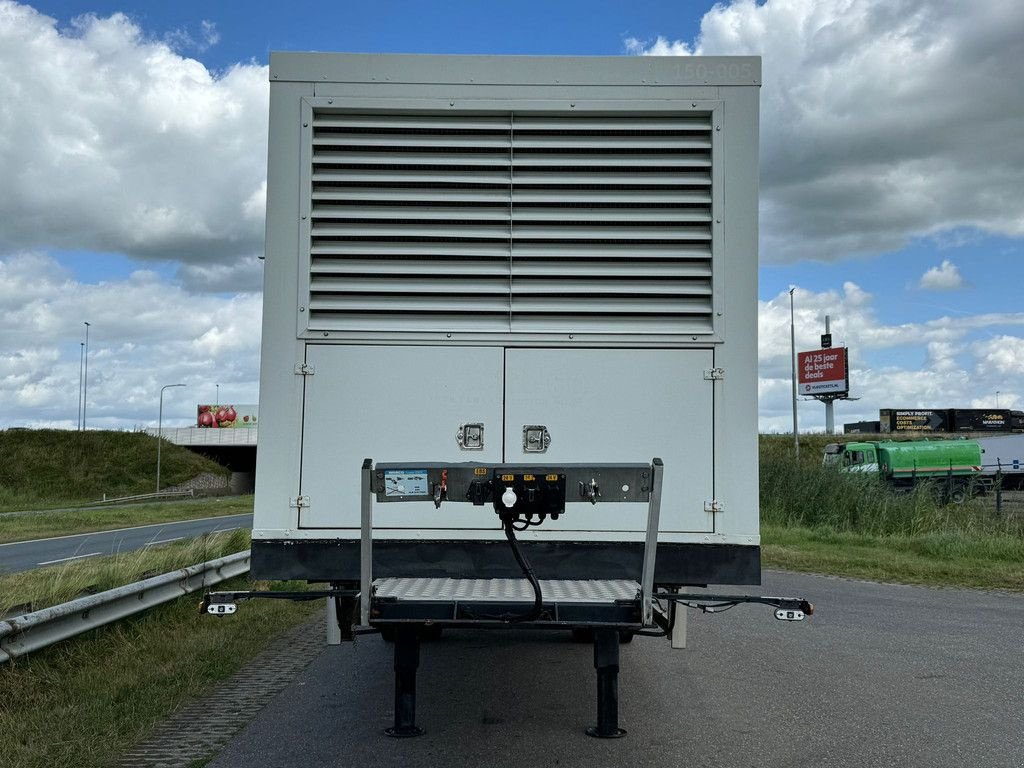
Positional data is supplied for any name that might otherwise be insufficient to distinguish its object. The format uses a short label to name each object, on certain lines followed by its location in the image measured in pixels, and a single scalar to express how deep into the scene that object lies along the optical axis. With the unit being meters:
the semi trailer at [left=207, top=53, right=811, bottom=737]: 4.99
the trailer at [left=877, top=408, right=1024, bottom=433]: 88.44
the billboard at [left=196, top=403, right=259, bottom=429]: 91.44
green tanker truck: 43.75
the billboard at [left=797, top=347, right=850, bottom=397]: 81.06
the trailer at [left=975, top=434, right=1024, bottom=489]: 51.84
